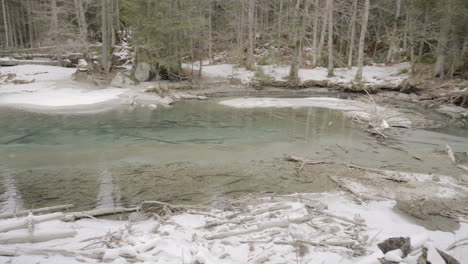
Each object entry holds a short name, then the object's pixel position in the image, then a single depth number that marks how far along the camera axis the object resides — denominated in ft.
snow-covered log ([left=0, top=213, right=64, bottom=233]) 11.99
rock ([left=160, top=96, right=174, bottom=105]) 58.52
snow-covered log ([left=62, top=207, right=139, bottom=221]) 14.48
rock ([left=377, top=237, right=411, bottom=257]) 11.43
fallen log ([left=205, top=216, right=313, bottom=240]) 13.47
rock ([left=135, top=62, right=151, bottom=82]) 75.15
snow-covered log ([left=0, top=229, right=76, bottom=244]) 11.25
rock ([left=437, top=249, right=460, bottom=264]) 10.68
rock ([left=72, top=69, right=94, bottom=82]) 69.16
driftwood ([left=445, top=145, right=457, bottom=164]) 26.29
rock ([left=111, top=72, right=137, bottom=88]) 69.51
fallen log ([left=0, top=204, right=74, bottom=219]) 13.89
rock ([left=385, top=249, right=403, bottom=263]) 10.65
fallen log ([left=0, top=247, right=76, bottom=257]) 10.26
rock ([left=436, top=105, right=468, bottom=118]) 48.60
